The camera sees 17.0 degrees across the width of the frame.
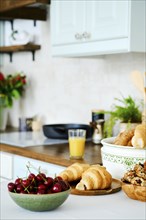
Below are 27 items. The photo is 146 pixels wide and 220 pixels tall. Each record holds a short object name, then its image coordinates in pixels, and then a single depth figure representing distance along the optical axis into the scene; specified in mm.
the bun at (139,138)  1522
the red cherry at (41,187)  1267
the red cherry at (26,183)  1280
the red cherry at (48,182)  1285
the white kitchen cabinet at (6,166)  2625
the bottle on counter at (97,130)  2645
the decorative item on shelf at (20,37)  3392
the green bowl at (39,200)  1254
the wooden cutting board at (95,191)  1433
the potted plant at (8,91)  3382
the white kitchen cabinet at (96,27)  2271
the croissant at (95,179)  1433
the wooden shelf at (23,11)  3158
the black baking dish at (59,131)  2765
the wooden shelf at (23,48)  3320
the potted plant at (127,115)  2460
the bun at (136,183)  1358
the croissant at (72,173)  1514
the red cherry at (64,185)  1302
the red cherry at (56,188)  1279
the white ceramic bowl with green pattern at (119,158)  1523
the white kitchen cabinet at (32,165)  2291
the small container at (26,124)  3369
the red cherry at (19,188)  1284
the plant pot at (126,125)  2403
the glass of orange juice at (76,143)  2231
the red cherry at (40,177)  1295
